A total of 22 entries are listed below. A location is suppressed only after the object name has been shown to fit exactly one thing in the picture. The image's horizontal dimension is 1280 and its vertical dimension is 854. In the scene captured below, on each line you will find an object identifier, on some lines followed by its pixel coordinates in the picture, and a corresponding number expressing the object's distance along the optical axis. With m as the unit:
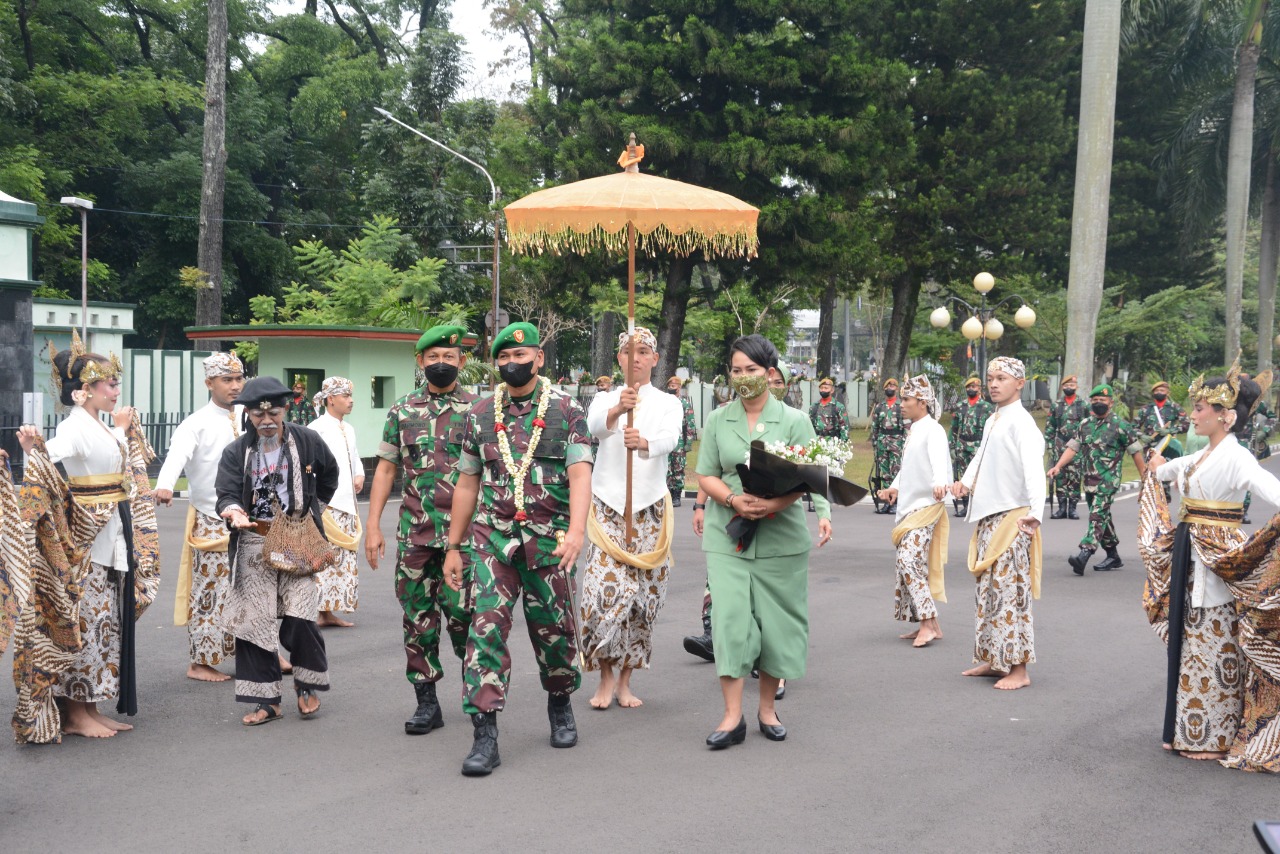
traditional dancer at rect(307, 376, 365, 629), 9.54
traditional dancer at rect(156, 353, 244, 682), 7.84
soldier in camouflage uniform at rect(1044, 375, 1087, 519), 18.05
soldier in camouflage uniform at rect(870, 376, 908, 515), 19.44
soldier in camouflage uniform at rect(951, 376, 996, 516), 18.38
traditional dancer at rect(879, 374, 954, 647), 9.03
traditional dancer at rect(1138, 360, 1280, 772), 5.91
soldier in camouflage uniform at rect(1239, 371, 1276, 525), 31.23
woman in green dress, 6.24
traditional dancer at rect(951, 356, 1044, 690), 7.65
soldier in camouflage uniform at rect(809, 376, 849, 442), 21.12
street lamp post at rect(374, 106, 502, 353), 29.75
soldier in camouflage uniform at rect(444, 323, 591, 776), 5.88
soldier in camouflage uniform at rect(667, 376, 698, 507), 16.05
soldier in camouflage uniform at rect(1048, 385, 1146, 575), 13.12
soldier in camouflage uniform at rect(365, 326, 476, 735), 6.54
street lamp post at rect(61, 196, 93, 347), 26.48
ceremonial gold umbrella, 7.21
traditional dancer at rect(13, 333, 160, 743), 6.24
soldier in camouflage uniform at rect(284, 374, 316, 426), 18.78
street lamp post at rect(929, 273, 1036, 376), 24.33
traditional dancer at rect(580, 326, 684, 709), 7.01
